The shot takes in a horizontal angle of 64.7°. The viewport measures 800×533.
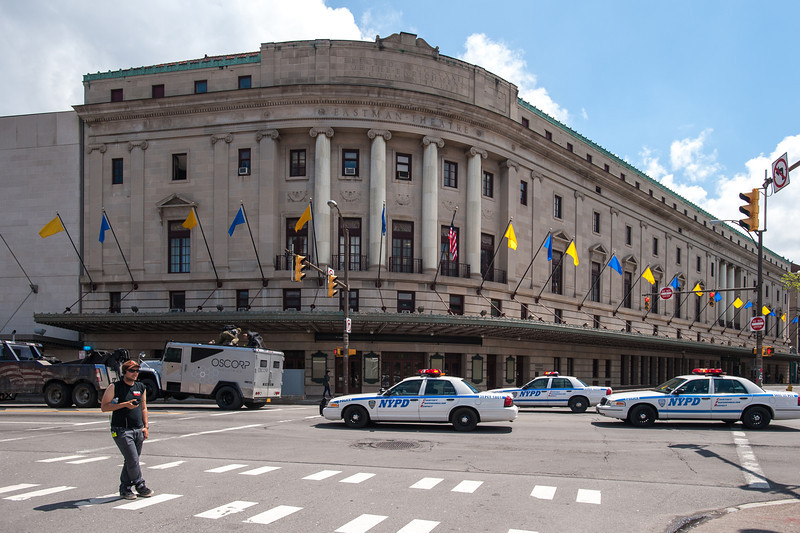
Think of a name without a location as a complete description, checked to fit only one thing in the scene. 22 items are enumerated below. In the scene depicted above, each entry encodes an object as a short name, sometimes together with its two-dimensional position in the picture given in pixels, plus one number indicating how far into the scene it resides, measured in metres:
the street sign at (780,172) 14.11
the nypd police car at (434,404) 16.59
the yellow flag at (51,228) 34.19
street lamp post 28.74
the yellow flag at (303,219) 31.85
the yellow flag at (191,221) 34.19
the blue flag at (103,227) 34.41
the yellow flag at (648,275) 46.39
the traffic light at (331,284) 27.71
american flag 33.84
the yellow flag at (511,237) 35.72
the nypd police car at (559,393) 23.97
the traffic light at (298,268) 25.89
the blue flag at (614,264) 43.34
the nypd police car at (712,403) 17.41
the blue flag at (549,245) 39.28
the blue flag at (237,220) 33.34
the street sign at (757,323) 28.78
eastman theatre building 35.59
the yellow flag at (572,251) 39.72
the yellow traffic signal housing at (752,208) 18.72
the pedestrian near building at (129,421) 8.25
